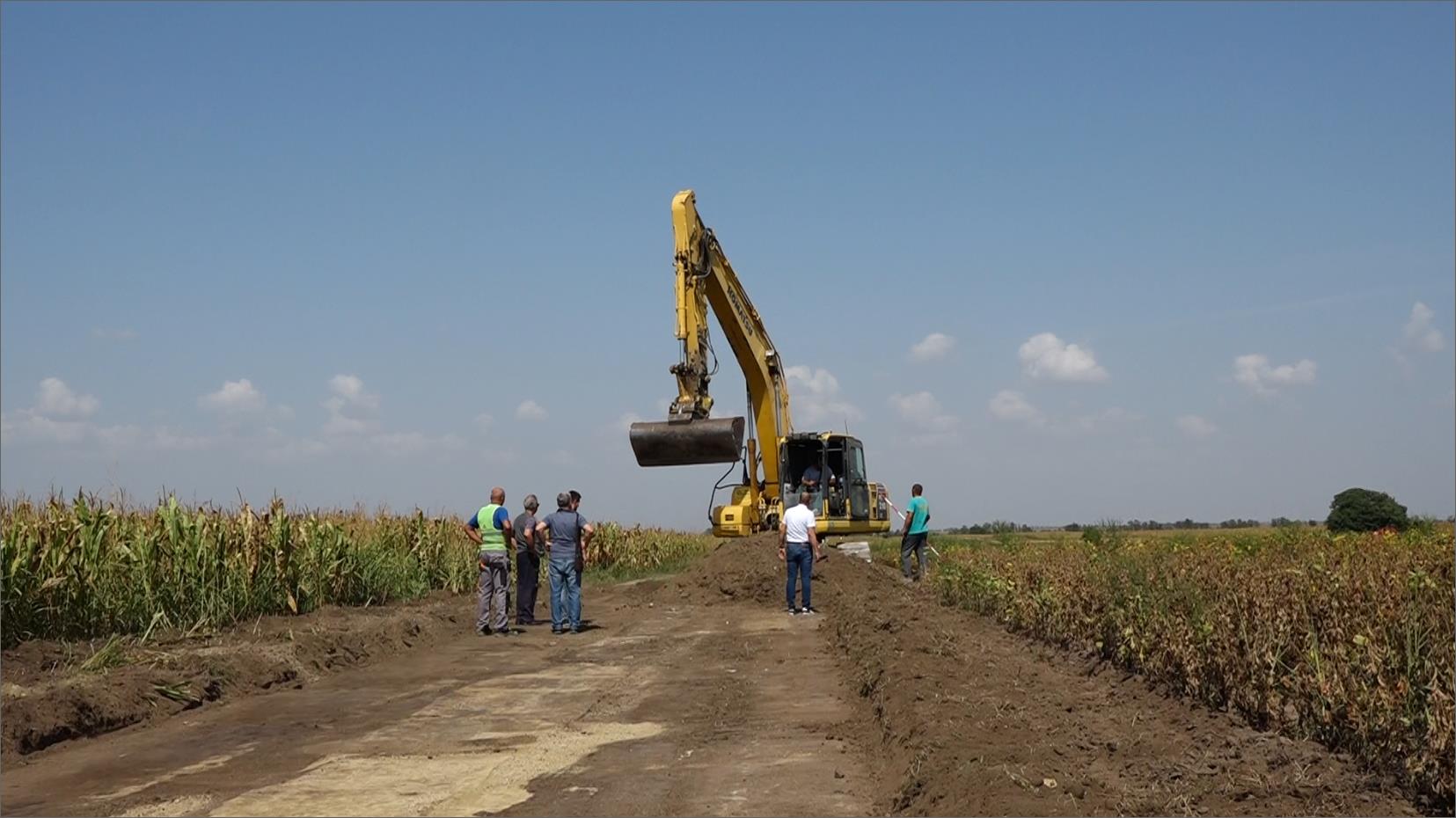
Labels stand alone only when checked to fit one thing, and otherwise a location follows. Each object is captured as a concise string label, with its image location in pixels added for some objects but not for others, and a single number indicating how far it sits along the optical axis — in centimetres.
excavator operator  2733
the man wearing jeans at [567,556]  1858
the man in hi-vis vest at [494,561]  1842
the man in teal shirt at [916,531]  2630
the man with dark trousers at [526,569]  2008
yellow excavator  2617
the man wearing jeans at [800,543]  2036
